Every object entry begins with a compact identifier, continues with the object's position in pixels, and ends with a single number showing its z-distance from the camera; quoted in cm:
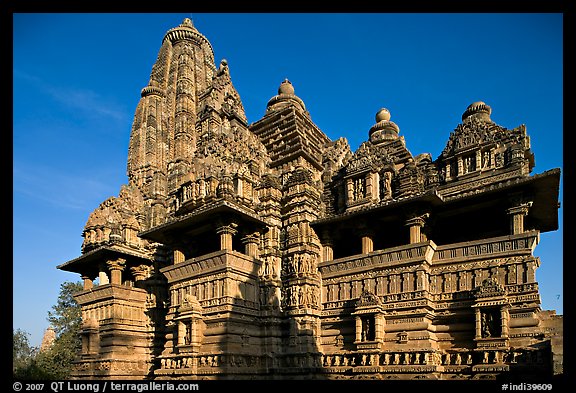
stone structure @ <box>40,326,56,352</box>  5204
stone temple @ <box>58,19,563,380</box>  1554
